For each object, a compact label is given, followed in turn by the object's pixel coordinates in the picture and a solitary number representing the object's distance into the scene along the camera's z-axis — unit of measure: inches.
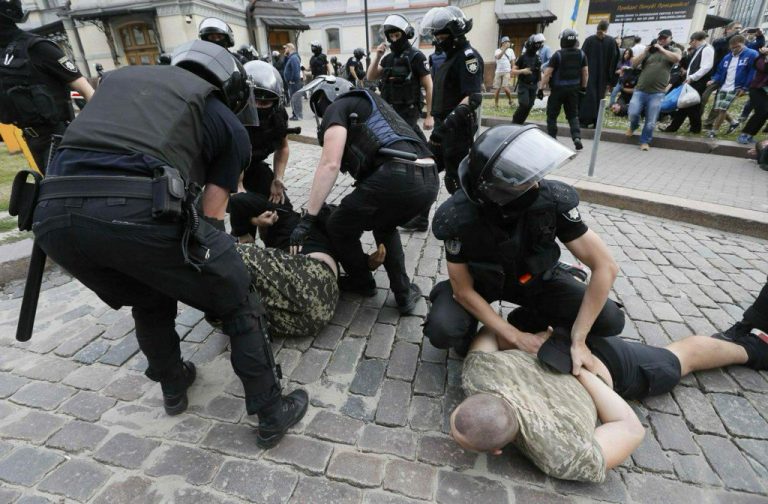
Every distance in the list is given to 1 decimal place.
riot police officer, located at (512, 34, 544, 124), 287.1
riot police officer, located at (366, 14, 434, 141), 169.9
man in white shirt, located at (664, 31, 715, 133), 286.5
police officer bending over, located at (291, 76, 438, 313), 95.3
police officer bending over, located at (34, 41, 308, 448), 53.6
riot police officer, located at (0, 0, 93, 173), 124.3
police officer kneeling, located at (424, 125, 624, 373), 64.6
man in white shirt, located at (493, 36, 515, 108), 466.7
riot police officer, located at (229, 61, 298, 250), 114.7
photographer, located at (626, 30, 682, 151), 260.4
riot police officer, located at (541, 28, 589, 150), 247.4
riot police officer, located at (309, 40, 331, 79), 435.5
